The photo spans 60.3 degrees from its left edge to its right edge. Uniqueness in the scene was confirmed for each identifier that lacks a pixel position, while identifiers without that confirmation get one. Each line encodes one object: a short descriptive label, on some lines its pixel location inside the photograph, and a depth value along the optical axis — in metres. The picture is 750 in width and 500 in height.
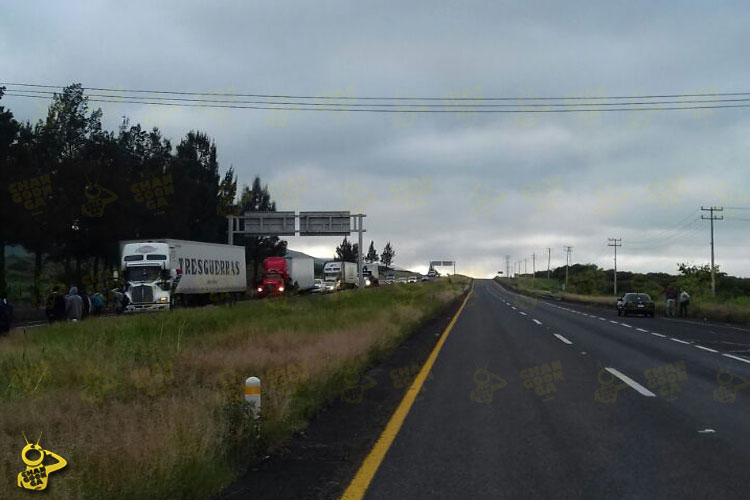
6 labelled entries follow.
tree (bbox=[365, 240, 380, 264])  184.52
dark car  41.22
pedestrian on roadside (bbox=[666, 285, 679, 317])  42.47
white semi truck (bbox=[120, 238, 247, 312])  34.09
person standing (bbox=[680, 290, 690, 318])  40.78
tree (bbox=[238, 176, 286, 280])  78.36
